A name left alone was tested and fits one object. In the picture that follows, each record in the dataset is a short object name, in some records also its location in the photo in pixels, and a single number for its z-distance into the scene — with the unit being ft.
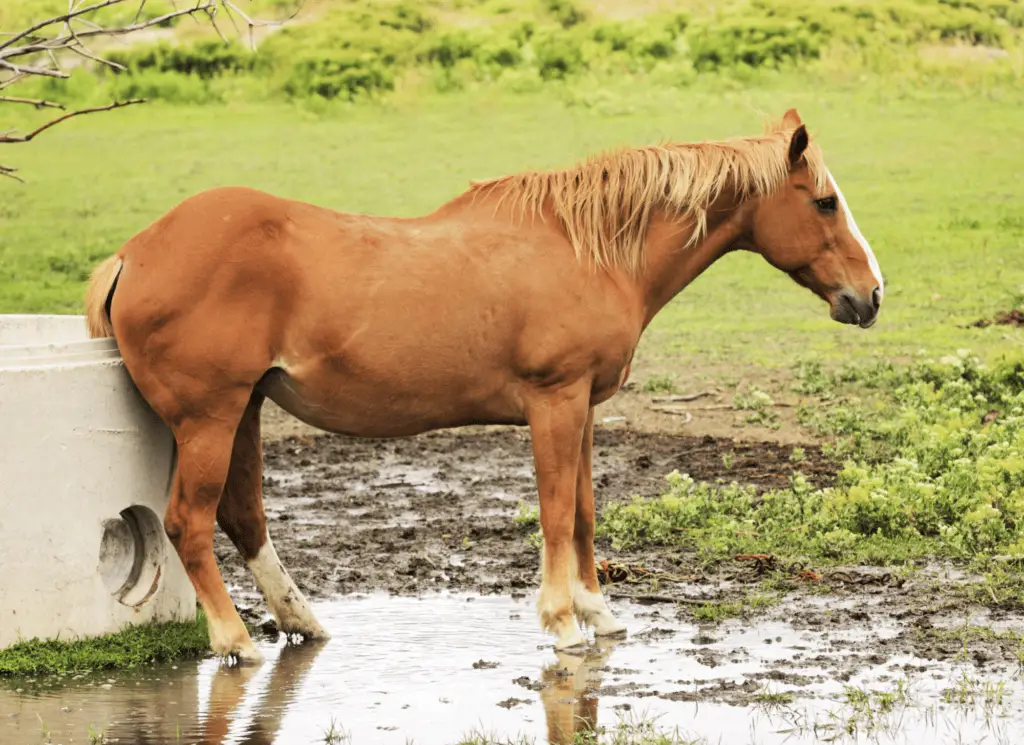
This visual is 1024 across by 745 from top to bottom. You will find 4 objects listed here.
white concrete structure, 37.04
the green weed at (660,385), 78.02
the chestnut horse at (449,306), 37.76
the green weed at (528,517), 53.67
